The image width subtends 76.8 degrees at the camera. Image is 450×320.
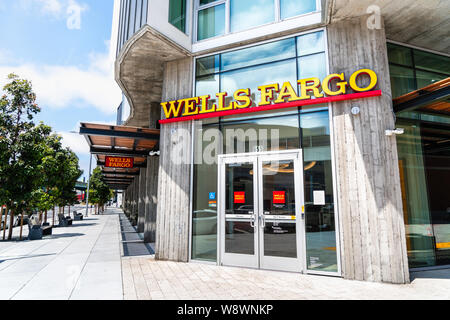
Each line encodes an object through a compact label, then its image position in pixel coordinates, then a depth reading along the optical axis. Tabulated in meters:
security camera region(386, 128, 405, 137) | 5.90
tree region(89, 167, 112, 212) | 35.56
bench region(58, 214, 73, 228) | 18.78
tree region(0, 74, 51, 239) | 11.55
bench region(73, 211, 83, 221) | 24.39
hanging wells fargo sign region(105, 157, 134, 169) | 12.45
